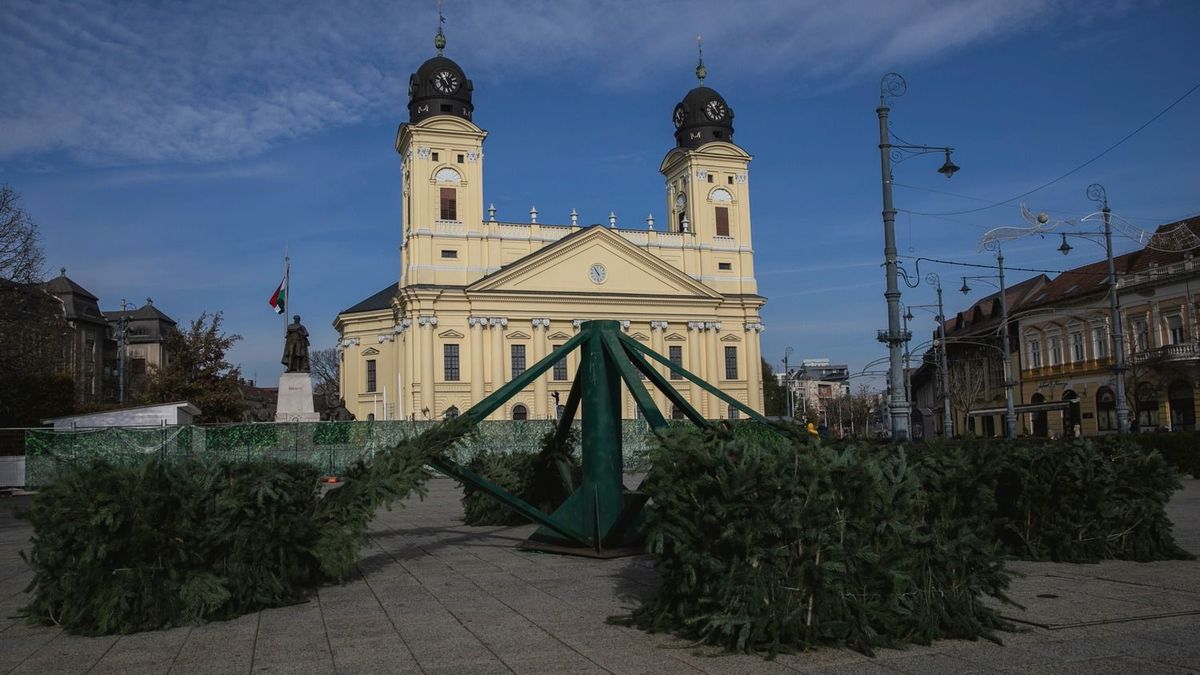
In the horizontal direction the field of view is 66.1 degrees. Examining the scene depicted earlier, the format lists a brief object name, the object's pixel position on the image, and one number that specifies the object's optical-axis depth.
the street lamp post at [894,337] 18.64
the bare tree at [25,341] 32.81
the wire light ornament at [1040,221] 27.47
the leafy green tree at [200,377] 45.25
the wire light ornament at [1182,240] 39.25
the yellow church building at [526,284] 61.81
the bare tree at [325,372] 98.88
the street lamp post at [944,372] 39.86
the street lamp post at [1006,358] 34.50
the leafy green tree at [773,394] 112.88
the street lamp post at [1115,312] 28.12
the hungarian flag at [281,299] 40.72
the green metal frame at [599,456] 11.25
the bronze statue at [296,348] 31.64
